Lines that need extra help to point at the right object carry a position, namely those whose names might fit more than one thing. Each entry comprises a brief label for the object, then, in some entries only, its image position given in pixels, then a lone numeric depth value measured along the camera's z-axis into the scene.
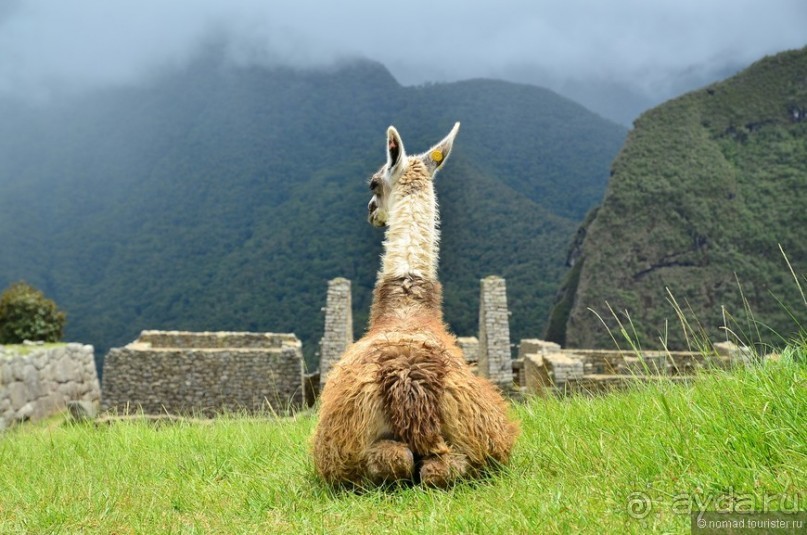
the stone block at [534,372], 13.72
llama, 3.99
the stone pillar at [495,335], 17.12
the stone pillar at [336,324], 17.50
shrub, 19.69
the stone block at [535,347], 18.47
